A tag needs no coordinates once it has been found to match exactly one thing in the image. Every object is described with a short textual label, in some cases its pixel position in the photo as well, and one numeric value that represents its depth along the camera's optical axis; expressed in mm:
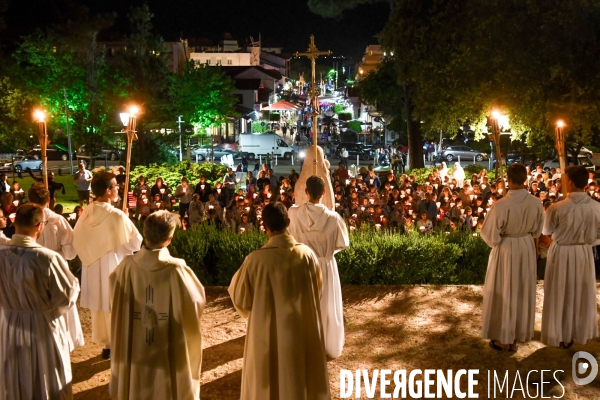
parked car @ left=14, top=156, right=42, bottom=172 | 34312
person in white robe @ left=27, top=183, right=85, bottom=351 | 6926
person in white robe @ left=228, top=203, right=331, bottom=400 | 5184
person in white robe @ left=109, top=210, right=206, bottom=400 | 4934
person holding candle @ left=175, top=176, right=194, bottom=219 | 17141
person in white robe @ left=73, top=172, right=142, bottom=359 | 6969
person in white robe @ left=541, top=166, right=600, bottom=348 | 7277
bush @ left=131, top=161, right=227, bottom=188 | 22188
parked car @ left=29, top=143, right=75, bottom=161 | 42100
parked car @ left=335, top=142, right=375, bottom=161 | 42781
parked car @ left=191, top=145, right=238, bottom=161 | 41594
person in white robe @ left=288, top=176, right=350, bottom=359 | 6906
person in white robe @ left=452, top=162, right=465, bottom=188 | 20344
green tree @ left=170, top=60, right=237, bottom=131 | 36562
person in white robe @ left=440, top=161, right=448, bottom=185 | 19875
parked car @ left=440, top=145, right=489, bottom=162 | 41656
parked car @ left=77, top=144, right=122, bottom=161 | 40125
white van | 41562
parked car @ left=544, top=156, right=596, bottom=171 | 33000
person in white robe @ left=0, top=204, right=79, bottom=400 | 5125
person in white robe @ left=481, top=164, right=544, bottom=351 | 7195
